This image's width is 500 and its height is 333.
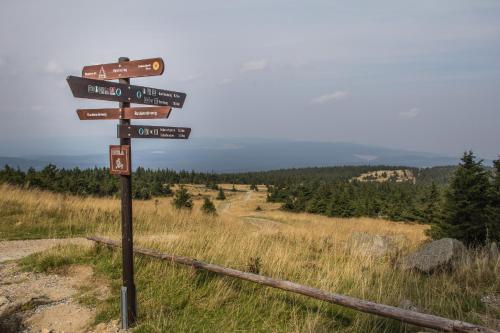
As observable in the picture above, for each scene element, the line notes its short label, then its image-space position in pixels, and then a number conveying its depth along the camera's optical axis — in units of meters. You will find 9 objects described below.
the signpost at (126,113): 4.76
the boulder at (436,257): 8.13
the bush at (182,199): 32.38
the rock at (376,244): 10.06
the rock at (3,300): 5.84
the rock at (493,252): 8.72
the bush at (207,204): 35.61
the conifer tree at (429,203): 42.59
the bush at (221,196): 80.38
